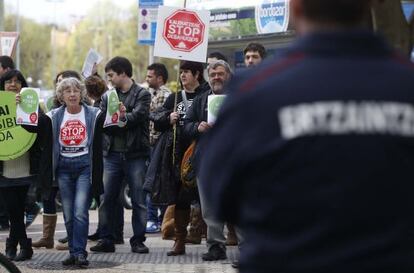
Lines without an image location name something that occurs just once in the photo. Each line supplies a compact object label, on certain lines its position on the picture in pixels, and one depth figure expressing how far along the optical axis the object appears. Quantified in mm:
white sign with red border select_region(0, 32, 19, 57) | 21398
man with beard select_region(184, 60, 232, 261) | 11985
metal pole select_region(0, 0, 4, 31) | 27488
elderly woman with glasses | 11892
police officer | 3359
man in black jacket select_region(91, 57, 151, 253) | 13240
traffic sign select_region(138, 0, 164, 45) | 25533
